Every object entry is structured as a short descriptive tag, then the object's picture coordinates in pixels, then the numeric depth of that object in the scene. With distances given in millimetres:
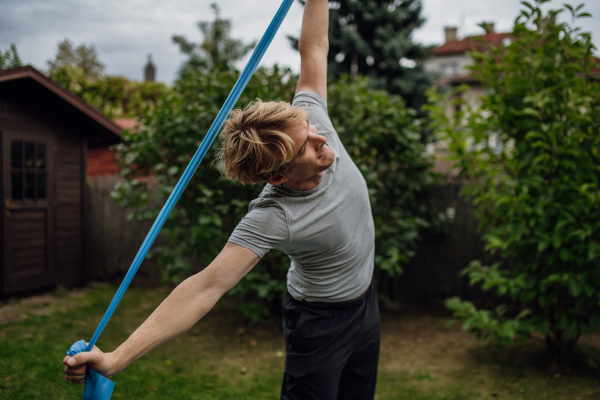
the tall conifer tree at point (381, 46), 13586
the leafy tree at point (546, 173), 3260
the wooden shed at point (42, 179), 6203
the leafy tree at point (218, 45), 24672
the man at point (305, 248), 1469
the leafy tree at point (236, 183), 4738
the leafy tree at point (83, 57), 20022
